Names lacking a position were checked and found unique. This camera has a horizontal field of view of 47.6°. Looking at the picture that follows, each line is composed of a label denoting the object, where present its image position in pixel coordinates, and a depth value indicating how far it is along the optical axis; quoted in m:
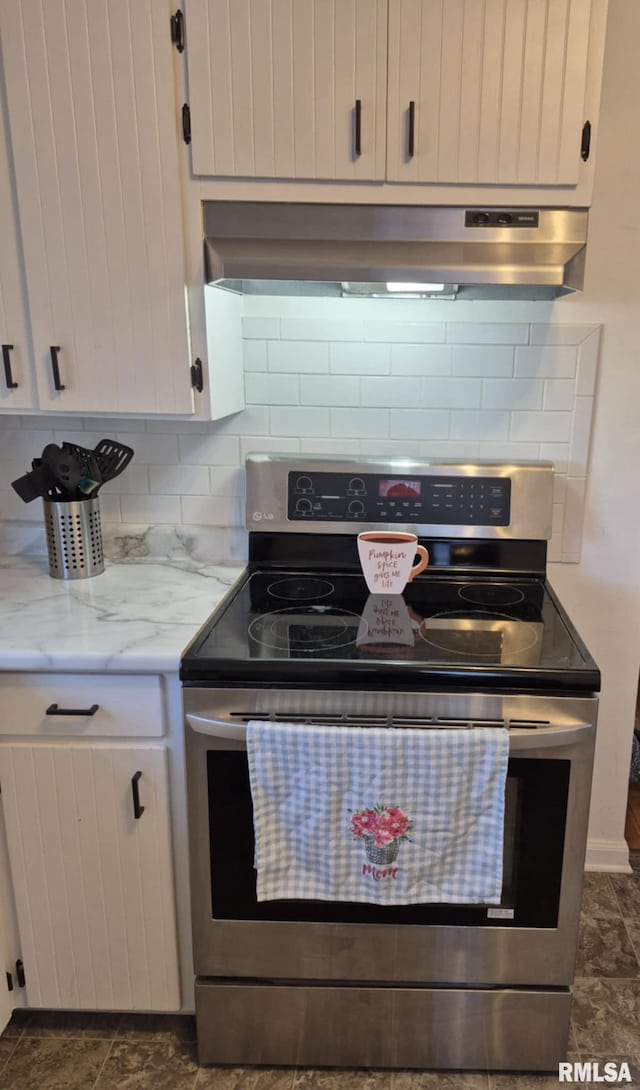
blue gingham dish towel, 1.27
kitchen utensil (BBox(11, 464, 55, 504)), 1.68
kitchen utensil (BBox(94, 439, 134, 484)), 1.77
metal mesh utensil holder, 1.72
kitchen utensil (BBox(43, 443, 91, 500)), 1.68
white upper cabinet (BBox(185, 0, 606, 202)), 1.36
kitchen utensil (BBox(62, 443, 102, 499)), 1.70
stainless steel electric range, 1.30
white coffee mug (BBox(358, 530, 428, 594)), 1.62
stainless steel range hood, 1.42
